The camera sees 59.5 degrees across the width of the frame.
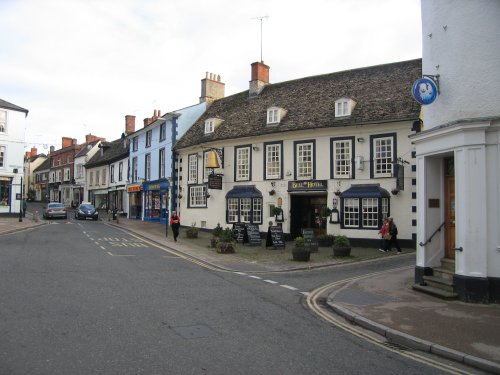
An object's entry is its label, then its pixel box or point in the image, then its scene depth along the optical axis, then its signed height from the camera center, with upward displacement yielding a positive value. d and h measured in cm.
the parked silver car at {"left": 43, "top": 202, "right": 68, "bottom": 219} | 3789 -71
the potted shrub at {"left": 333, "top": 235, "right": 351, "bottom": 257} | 1784 -175
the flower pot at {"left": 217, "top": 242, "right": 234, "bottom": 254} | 1888 -187
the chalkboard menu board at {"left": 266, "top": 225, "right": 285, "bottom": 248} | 2048 -155
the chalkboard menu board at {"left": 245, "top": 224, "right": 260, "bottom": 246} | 2156 -154
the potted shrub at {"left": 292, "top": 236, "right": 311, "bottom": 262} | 1667 -189
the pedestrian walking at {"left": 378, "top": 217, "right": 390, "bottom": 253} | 1941 -136
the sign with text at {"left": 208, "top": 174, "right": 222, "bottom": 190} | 2762 +140
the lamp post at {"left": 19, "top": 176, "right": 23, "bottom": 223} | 3177 -6
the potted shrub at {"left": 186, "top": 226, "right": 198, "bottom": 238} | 2517 -168
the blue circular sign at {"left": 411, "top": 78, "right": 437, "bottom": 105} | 1087 +286
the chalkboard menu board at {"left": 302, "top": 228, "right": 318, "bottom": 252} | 1970 -166
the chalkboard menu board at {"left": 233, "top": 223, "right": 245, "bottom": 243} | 2255 -149
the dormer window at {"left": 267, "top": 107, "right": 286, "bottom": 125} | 2608 +538
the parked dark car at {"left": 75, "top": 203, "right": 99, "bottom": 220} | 3894 -85
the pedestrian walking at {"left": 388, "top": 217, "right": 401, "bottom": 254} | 1940 -122
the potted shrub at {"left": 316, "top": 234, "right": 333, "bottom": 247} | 2188 -178
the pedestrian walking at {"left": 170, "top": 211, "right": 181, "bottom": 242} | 2303 -102
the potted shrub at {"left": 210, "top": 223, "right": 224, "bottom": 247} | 2066 -161
